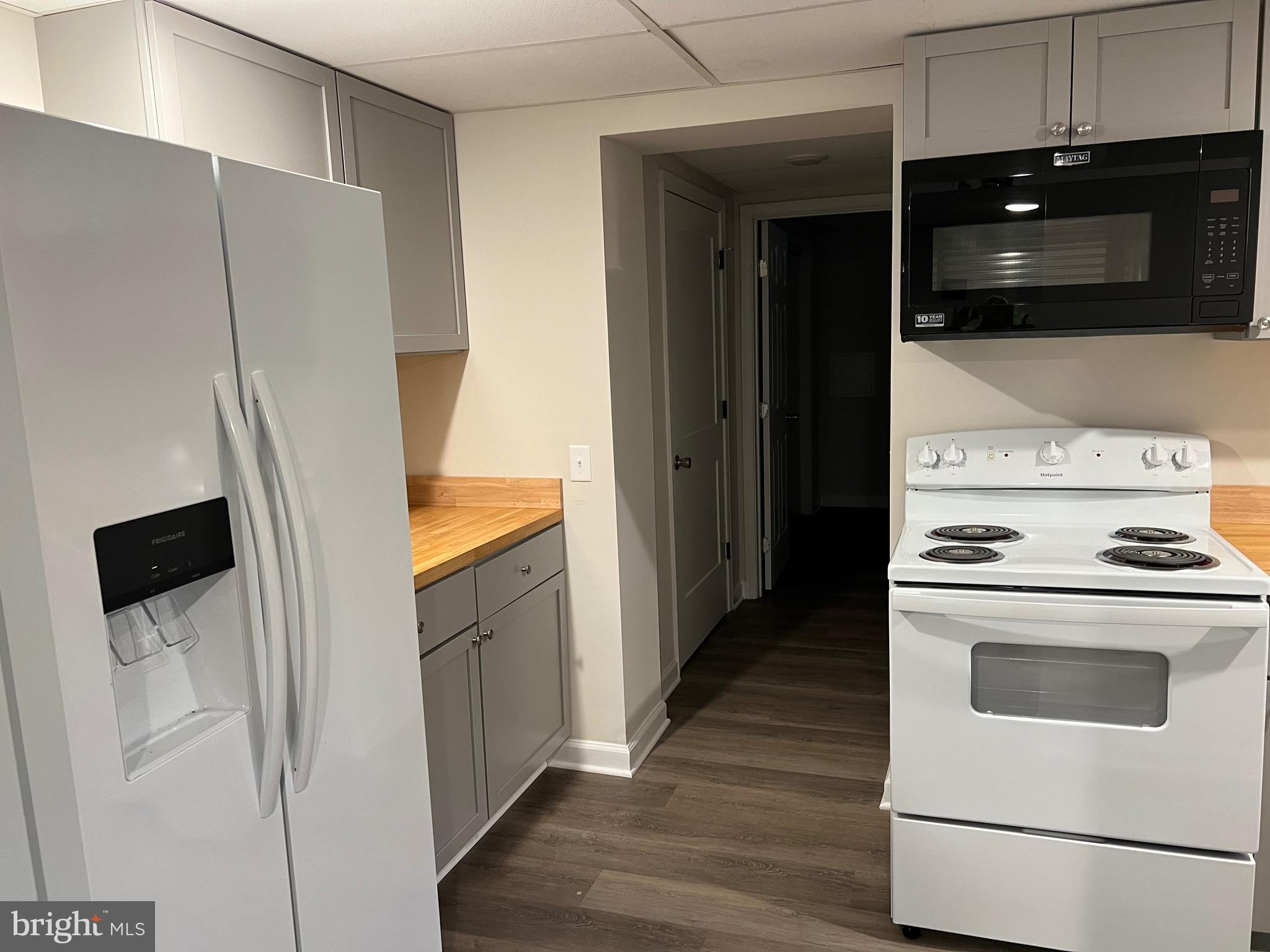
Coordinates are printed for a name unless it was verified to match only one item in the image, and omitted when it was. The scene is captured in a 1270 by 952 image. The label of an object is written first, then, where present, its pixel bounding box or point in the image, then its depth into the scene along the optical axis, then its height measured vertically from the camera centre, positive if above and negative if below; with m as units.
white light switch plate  3.10 -0.38
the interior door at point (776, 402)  4.96 -0.34
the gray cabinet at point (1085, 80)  2.19 +0.59
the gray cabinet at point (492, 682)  2.43 -0.95
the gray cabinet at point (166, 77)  1.88 +0.60
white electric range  2.02 -0.91
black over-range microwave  2.23 +0.21
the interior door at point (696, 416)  3.87 -0.32
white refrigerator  1.14 -0.27
